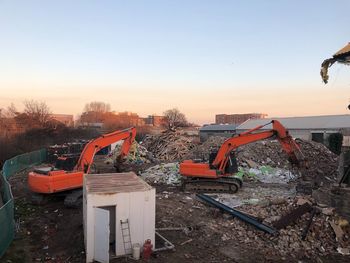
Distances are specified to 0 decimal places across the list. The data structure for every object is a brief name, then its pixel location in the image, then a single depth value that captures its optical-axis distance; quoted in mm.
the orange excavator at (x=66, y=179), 12898
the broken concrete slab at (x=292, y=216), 10234
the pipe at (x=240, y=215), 10172
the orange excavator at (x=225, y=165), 14953
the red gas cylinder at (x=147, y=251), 8312
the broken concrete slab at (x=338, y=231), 9820
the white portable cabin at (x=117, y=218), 8023
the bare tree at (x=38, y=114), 45438
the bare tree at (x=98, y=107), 124188
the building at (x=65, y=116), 95062
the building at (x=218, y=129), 56453
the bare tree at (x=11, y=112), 49469
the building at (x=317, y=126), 37906
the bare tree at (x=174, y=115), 78719
